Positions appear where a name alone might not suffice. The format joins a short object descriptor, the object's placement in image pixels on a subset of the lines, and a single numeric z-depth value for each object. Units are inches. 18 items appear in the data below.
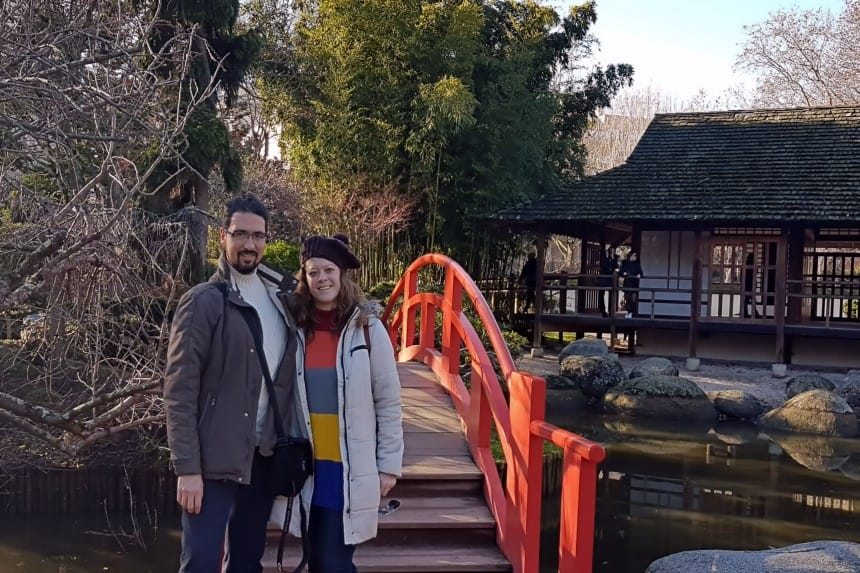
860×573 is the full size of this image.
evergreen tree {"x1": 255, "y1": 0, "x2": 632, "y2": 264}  591.5
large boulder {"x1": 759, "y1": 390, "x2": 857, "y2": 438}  410.9
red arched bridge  128.7
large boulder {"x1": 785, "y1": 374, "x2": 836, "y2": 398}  467.8
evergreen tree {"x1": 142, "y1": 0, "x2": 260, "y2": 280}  343.4
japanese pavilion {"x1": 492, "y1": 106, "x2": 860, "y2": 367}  547.2
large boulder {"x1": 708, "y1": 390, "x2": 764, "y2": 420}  444.1
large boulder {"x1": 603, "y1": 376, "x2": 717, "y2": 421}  444.1
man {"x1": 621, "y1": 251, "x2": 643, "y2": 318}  598.2
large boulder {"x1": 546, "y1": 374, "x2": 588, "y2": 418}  458.9
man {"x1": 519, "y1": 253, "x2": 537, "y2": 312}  684.1
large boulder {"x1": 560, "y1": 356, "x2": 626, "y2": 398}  485.1
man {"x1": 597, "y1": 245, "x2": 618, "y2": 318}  618.2
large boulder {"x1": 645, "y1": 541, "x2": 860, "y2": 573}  177.2
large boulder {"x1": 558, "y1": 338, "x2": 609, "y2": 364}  553.3
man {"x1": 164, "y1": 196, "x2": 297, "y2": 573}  100.5
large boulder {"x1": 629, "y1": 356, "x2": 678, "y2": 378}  494.9
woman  109.5
